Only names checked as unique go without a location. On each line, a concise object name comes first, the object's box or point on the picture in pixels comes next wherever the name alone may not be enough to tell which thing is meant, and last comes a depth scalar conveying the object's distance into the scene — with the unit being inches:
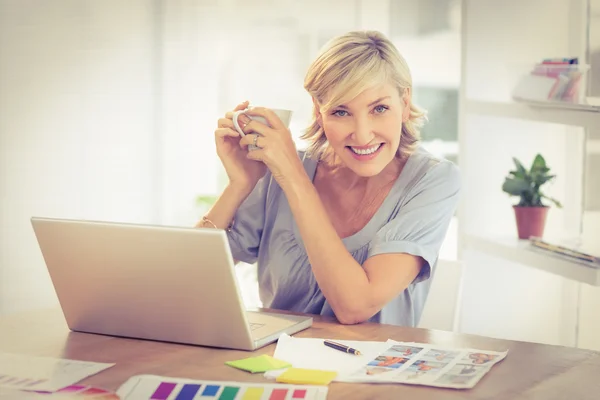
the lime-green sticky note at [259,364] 72.0
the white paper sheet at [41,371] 70.5
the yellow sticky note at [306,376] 70.2
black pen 74.5
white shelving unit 118.5
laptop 73.8
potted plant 114.8
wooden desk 69.4
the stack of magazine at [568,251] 103.6
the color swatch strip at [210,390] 68.6
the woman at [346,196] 83.2
